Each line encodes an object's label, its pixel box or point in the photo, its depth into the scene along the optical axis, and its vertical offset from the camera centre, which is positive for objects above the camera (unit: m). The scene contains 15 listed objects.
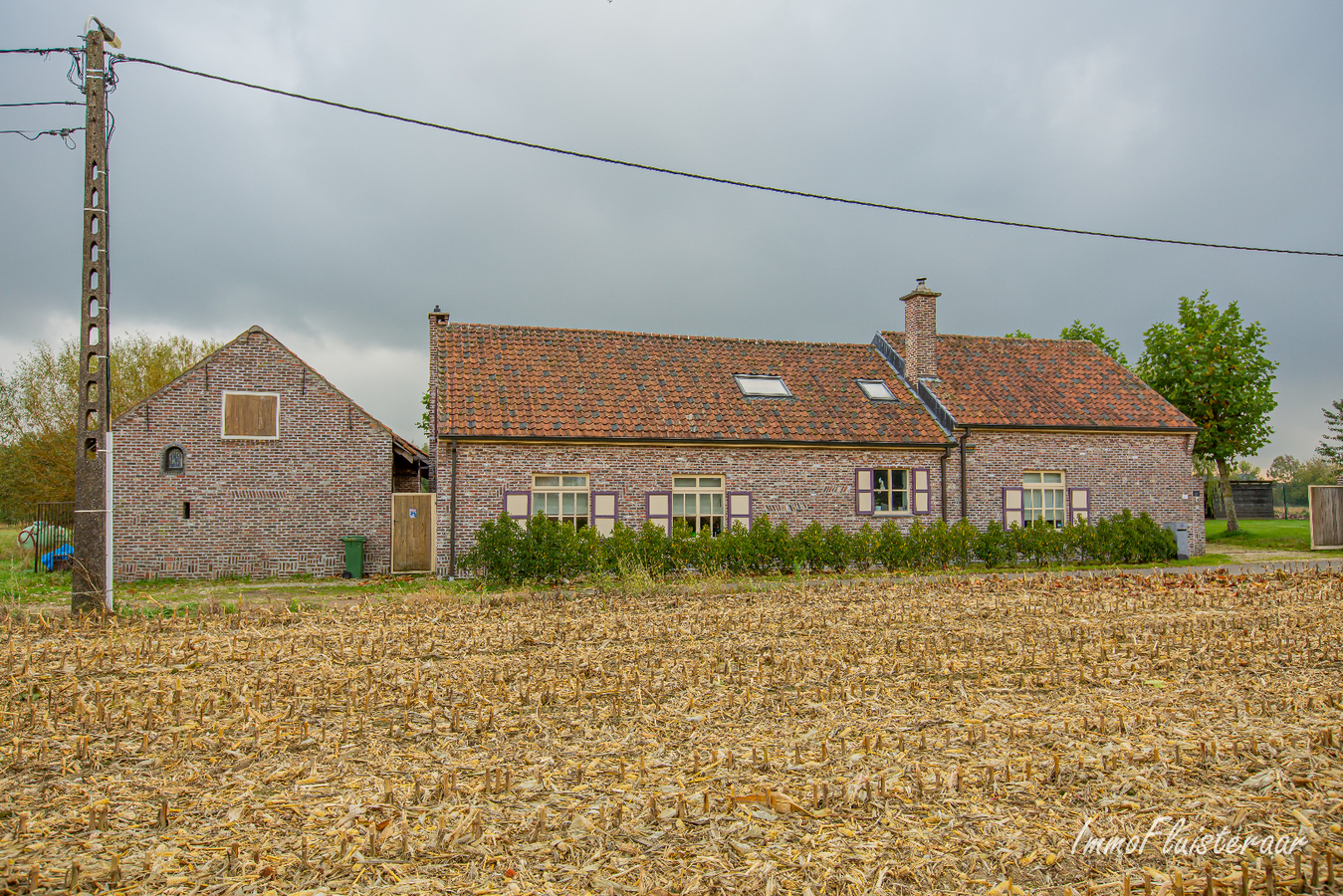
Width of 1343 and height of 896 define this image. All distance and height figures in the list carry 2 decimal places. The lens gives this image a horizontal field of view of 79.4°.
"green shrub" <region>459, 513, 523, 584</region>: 15.38 -1.13
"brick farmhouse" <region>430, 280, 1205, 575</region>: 18.06 +1.31
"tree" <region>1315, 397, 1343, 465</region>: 53.22 +2.48
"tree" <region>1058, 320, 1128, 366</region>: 36.91 +7.00
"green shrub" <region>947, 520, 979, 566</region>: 18.08 -1.25
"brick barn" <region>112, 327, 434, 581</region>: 17.59 +0.38
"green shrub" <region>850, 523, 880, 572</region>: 17.56 -1.28
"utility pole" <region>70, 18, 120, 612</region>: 11.04 +1.55
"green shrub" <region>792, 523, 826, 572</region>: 17.31 -1.31
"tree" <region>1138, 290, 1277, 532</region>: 26.72 +3.34
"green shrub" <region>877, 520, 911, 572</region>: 17.67 -1.39
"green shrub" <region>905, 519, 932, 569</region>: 17.78 -1.40
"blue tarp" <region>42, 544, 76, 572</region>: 19.14 -1.41
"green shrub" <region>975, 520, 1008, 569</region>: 18.28 -1.39
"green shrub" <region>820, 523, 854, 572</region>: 17.55 -1.39
